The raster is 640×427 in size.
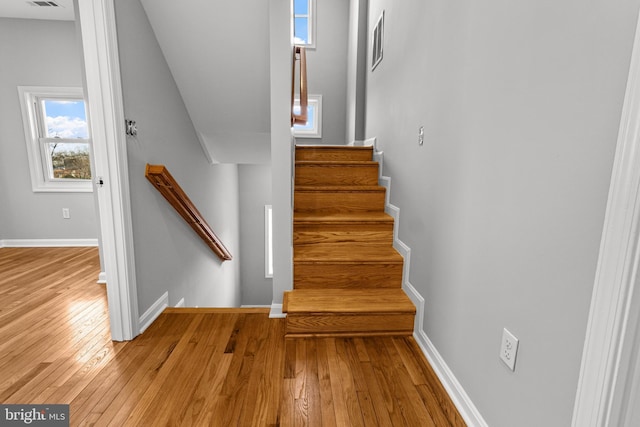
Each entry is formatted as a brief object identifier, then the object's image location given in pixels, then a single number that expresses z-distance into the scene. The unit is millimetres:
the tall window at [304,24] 4590
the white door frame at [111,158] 1584
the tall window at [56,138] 3858
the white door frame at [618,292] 643
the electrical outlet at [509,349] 1034
